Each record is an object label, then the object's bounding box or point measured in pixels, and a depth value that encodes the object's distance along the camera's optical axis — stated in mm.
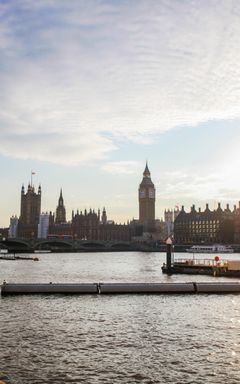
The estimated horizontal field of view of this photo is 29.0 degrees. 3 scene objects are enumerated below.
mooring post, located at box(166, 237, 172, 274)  84500
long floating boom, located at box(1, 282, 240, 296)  54406
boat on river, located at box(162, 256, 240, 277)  80438
